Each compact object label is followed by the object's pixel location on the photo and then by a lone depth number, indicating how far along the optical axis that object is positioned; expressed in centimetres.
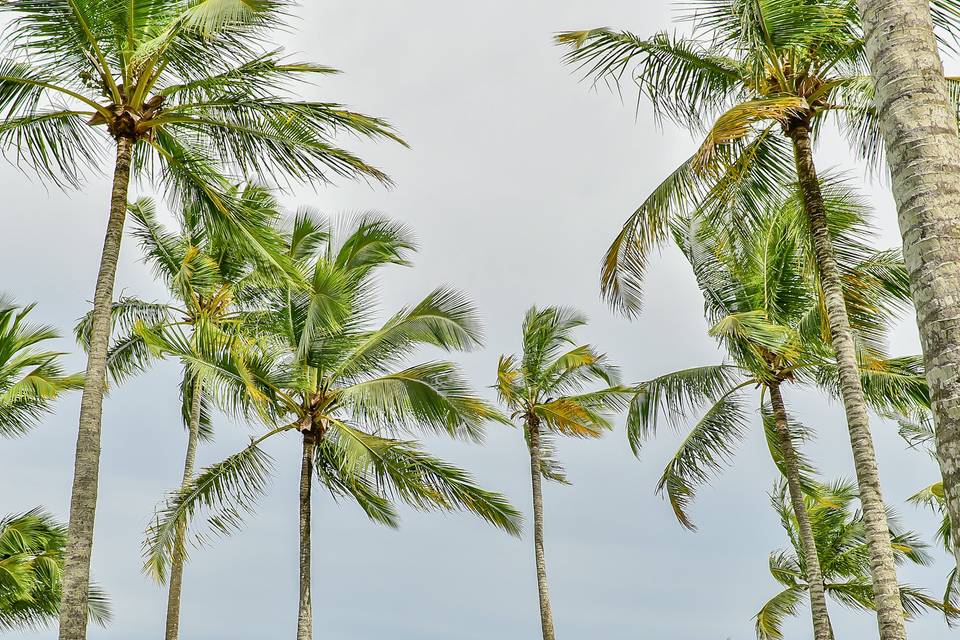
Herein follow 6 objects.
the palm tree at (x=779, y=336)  1316
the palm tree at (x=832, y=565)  2345
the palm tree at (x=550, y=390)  2106
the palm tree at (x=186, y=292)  1838
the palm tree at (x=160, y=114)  973
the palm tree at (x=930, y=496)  1897
